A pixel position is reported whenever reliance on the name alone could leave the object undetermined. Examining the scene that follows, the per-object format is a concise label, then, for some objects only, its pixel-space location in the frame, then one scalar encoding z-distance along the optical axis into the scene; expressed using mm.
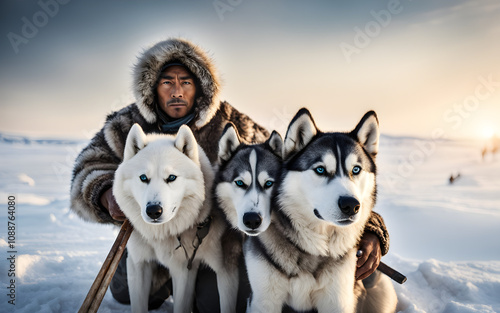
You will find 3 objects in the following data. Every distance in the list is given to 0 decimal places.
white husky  2160
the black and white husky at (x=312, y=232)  1903
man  2875
